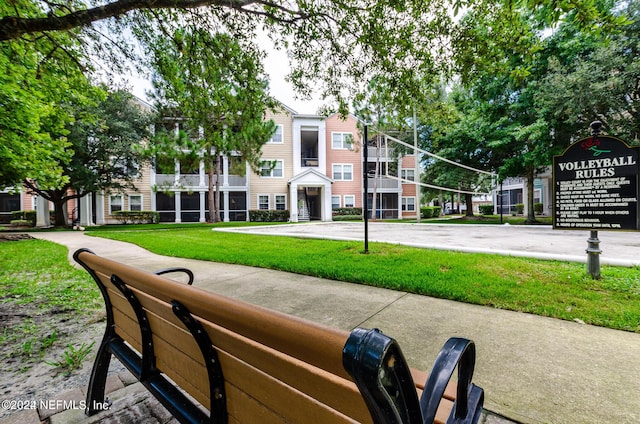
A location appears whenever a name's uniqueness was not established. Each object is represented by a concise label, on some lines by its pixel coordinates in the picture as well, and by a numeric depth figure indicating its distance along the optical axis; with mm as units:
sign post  3883
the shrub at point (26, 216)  22453
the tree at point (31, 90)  5238
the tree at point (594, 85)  11914
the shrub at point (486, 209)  33719
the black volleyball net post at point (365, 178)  5981
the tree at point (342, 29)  4938
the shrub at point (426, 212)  30656
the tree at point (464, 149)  17625
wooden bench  587
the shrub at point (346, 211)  26516
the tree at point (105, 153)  16875
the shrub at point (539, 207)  27031
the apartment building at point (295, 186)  23703
